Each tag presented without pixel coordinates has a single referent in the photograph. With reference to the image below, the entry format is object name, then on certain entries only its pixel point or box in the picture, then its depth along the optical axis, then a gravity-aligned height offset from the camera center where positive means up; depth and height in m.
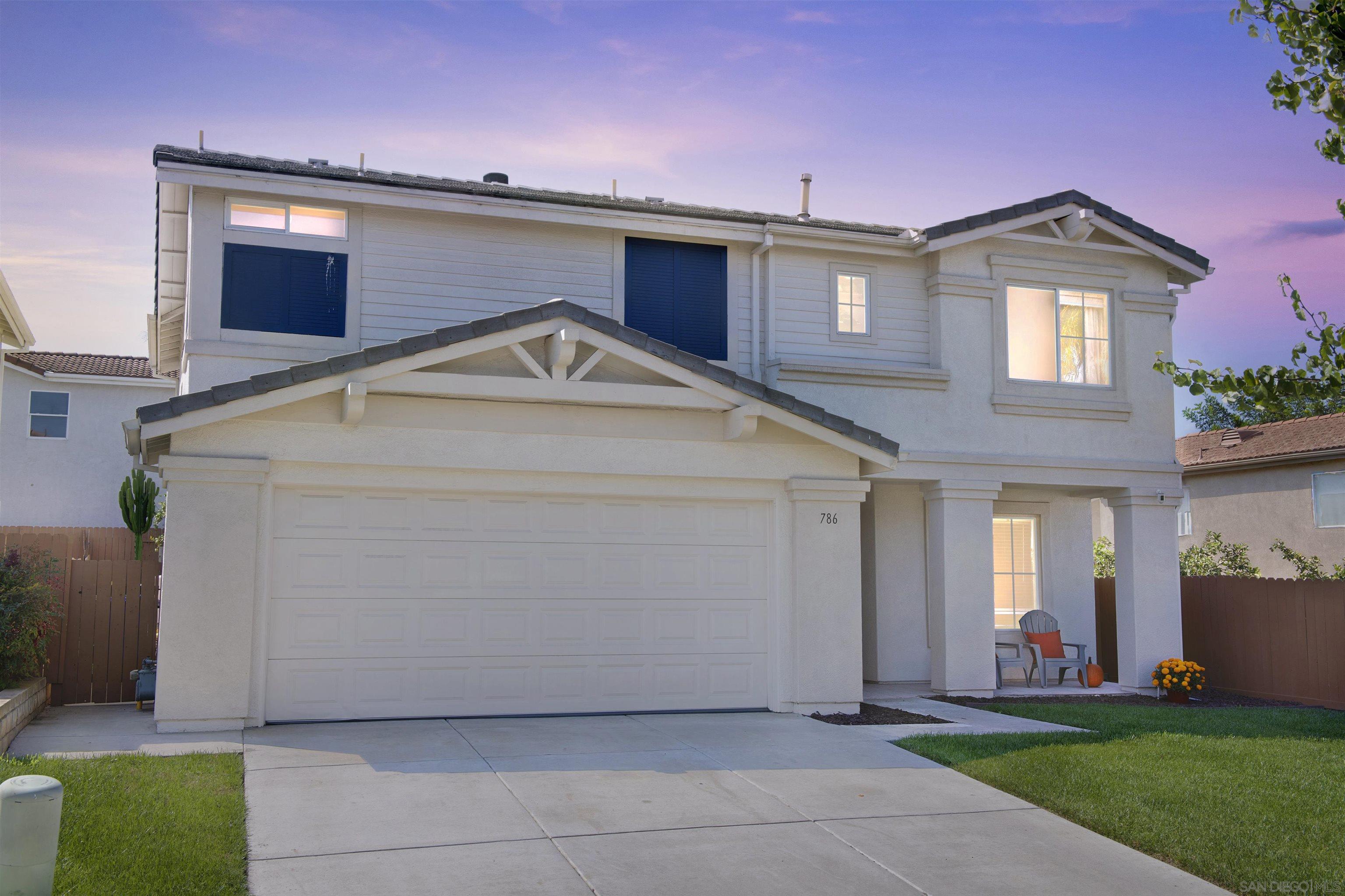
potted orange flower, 14.78 -1.91
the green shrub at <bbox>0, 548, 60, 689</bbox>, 10.05 -0.80
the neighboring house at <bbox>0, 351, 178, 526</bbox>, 25.75 +2.29
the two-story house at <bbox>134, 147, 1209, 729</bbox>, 10.29 +1.06
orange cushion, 15.77 -1.53
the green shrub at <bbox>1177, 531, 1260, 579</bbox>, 22.19 -0.38
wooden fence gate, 11.68 -1.10
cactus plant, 21.61 +0.64
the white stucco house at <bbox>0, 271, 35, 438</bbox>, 12.66 +2.68
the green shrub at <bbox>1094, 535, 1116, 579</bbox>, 24.52 -0.43
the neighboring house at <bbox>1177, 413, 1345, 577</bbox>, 22.20 +1.25
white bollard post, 4.59 -1.34
